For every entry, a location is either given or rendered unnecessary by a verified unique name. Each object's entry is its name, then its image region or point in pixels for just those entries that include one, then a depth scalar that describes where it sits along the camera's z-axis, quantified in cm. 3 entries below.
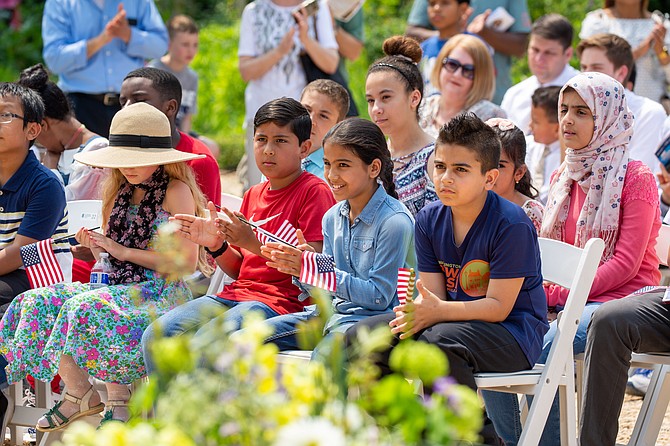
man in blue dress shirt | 1513
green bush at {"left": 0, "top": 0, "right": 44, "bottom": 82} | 2923
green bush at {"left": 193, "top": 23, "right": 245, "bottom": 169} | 2803
